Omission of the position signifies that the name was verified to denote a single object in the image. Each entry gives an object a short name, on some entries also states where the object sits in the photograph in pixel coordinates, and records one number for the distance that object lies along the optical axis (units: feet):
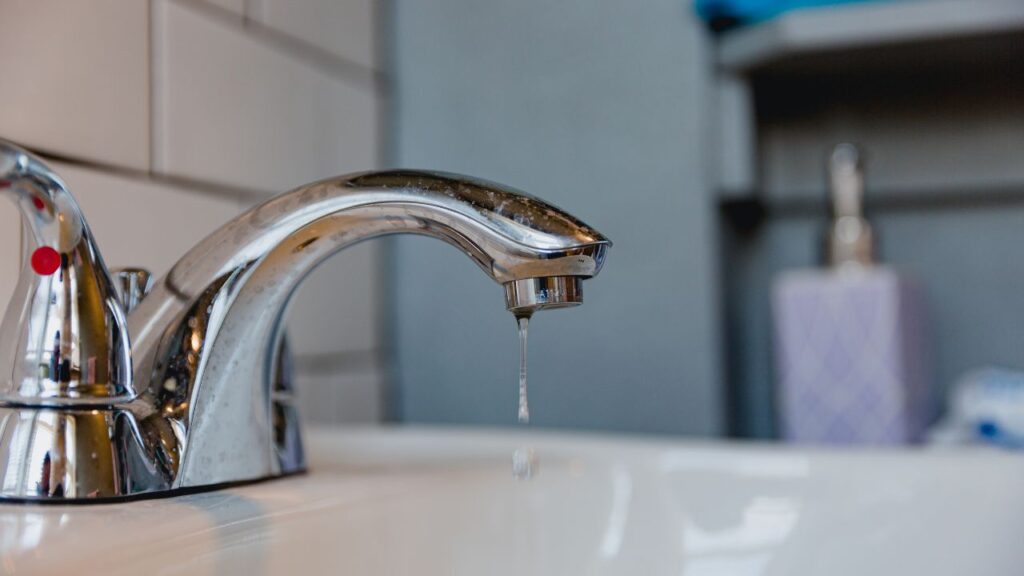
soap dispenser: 2.06
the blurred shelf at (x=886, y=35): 1.93
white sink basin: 1.19
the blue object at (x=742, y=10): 2.06
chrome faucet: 1.00
